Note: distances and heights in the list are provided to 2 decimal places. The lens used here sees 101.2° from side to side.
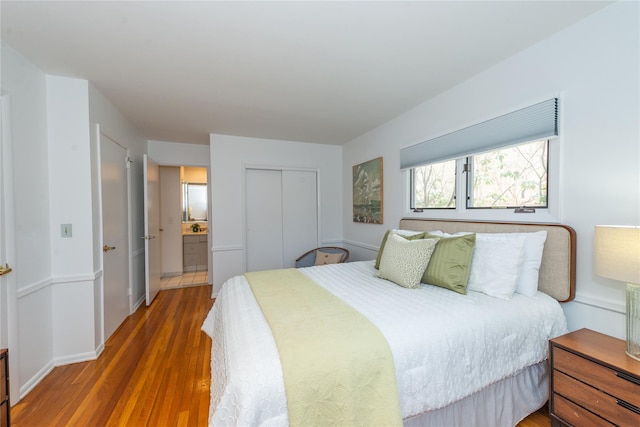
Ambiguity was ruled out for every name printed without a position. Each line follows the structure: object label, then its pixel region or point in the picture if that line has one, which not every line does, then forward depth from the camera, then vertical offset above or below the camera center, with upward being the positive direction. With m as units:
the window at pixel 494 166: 1.82 +0.36
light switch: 2.18 -0.16
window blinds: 1.78 +0.59
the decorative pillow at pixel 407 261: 1.89 -0.39
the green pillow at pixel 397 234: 2.24 -0.26
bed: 1.01 -0.66
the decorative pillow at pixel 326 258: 3.77 -0.72
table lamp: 1.21 -0.27
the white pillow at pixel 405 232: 2.34 -0.22
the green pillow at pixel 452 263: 1.79 -0.39
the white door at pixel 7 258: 1.68 -0.31
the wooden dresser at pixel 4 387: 1.27 -0.87
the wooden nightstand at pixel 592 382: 1.12 -0.81
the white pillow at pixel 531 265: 1.71 -0.38
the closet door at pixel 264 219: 4.15 -0.15
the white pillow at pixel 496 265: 1.68 -0.38
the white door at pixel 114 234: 2.55 -0.25
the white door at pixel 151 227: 3.41 -0.23
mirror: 5.53 +0.17
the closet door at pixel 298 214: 4.35 -0.08
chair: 3.79 -0.71
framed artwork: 3.51 +0.23
